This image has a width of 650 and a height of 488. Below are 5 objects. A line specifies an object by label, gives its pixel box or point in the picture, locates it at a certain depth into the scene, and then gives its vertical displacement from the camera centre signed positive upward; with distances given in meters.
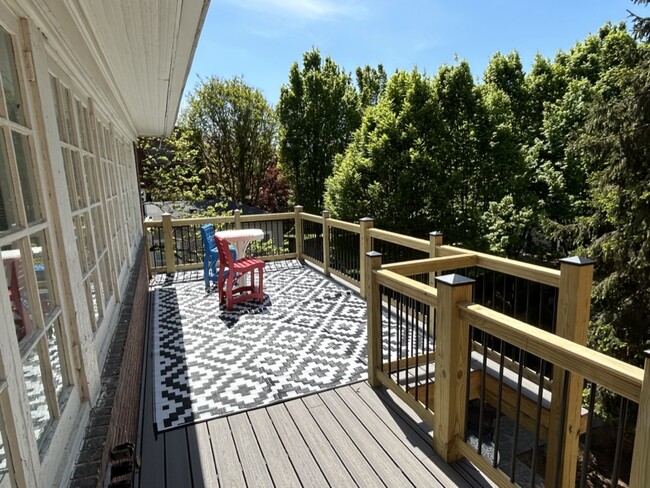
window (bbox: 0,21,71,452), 1.20 -0.26
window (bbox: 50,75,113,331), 2.11 -0.07
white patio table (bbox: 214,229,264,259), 5.54 -0.89
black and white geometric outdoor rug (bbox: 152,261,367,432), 2.96 -1.73
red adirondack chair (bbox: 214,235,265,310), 4.99 -1.34
